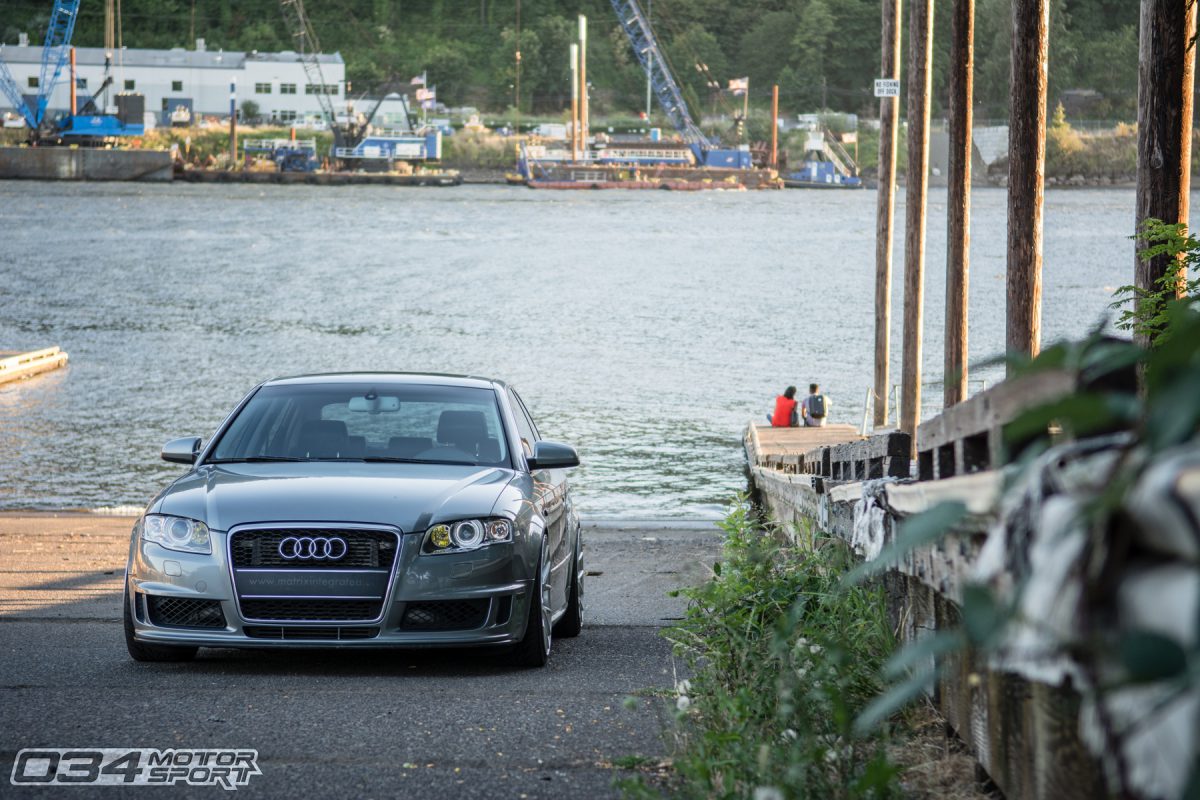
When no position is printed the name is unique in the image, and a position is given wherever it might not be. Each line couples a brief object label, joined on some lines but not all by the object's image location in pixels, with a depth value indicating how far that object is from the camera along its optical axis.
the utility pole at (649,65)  166.31
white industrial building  177.62
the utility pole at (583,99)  150.38
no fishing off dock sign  22.20
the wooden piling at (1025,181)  12.77
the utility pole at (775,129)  168.00
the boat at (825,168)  166.25
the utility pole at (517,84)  192.00
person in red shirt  28.73
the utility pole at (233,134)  159.62
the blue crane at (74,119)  156.88
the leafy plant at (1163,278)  9.28
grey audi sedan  7.50
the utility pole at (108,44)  171.00
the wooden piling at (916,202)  19.91
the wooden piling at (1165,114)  9.76
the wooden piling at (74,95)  164.38
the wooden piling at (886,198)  24.58
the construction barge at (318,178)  158.75
